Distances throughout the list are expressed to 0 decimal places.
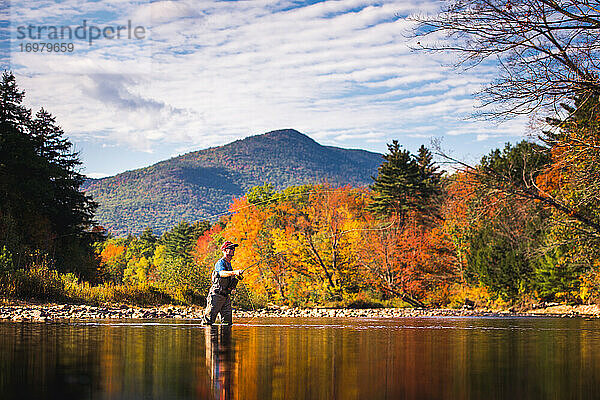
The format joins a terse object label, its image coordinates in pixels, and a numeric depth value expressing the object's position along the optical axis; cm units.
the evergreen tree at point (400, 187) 5422
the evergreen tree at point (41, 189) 3741
